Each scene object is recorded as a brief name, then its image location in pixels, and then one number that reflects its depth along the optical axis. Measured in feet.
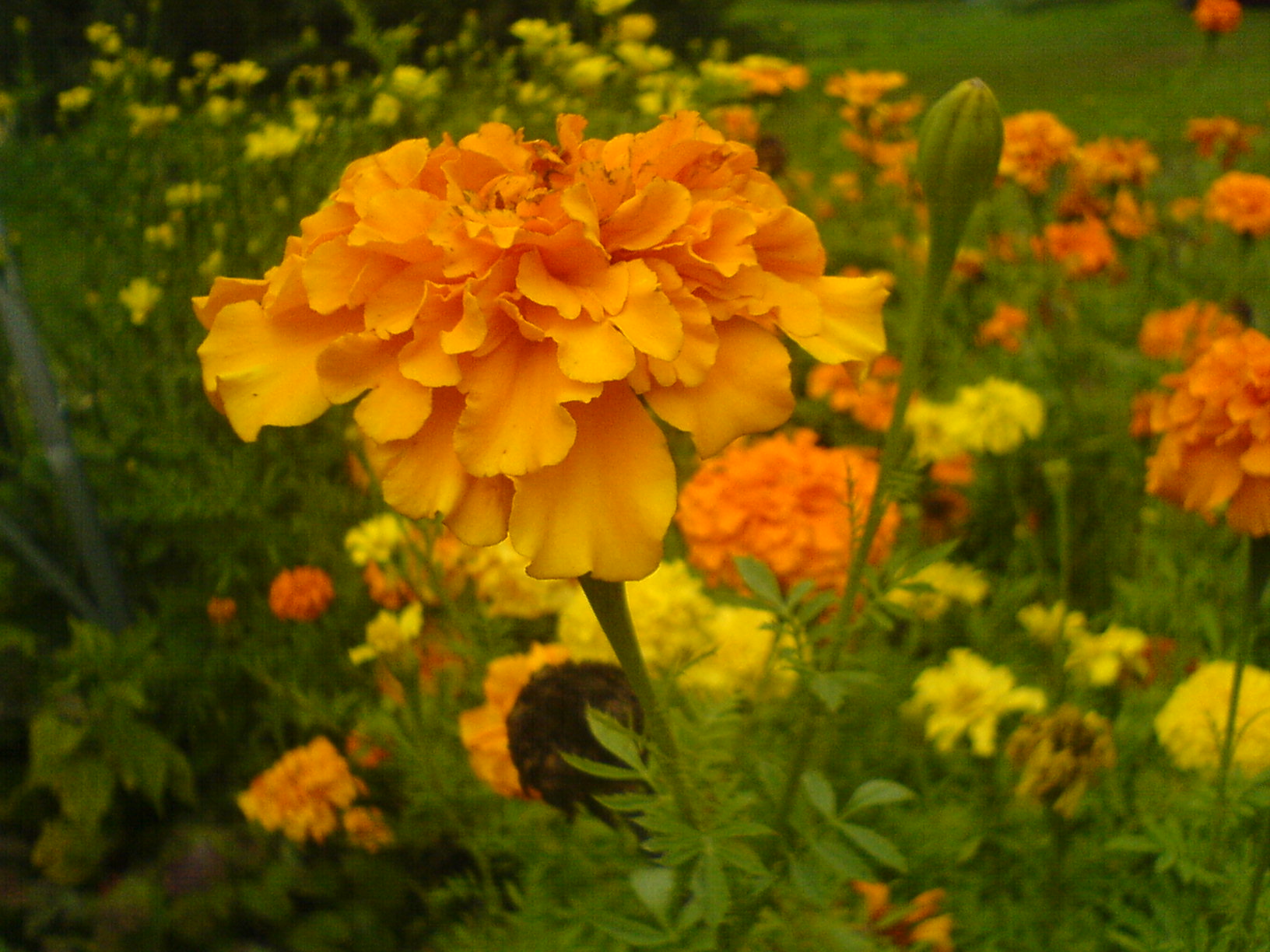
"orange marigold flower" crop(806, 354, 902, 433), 2.03
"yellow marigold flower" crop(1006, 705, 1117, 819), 1.27
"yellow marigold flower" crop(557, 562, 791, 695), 1.45
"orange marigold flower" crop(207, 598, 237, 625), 1.78
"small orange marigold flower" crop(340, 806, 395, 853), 1.62
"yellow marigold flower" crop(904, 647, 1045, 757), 1.43
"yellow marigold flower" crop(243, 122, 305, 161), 2.11
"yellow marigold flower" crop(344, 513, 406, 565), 1.54
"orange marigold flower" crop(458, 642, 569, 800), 1.33
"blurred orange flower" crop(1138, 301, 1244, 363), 2.07
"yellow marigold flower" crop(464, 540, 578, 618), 1.56
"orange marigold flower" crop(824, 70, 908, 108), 2.85
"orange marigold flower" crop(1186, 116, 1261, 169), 2.62
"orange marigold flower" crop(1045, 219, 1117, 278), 2.51
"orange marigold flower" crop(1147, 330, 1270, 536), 1.22
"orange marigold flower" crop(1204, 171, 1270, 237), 2.12
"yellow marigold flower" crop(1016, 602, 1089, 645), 1.59
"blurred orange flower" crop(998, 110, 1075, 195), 2.20
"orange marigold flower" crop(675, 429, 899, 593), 1.55
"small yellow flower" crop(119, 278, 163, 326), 2.00
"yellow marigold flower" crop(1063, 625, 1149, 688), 1.53
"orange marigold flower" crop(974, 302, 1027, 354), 2.36
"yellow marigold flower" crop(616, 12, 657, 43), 2.79
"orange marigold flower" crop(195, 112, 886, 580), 0.96
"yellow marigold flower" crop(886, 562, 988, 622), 1.63
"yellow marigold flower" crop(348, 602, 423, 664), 1.46
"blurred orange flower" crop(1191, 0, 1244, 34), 2.24
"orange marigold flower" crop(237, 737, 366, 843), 1.60
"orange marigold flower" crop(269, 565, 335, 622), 1.65
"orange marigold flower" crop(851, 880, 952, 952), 1.34
